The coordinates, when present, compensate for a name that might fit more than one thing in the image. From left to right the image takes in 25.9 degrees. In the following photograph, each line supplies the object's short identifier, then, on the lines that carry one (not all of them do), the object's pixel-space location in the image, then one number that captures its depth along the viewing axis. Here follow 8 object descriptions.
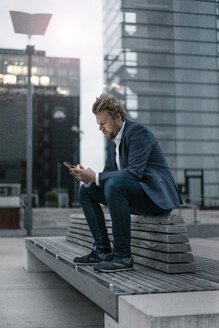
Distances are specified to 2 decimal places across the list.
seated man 2.63
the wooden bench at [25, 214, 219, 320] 2.11
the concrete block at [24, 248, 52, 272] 5.55
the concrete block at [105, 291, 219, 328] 1.66
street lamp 12.02
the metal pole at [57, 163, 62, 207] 60.02
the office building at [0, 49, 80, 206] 58.38
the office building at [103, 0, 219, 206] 30.98
